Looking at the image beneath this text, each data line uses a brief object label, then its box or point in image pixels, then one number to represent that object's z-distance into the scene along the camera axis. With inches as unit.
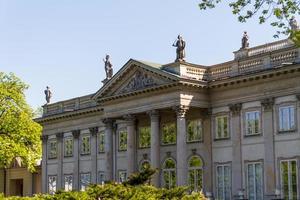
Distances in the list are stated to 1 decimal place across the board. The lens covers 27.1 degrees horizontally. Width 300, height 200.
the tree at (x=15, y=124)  2001.7
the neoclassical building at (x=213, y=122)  1555.1
